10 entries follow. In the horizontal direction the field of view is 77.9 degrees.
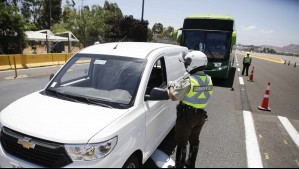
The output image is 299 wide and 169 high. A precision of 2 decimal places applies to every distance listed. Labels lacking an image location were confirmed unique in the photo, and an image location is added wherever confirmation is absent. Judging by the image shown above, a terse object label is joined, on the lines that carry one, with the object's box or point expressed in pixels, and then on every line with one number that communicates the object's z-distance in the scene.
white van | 1.98
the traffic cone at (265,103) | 6.43
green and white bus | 9.67
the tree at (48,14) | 44.42
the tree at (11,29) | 15.47
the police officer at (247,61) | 13.79
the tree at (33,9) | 36.34
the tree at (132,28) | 33.20
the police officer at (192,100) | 2.78
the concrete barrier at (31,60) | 10.88
